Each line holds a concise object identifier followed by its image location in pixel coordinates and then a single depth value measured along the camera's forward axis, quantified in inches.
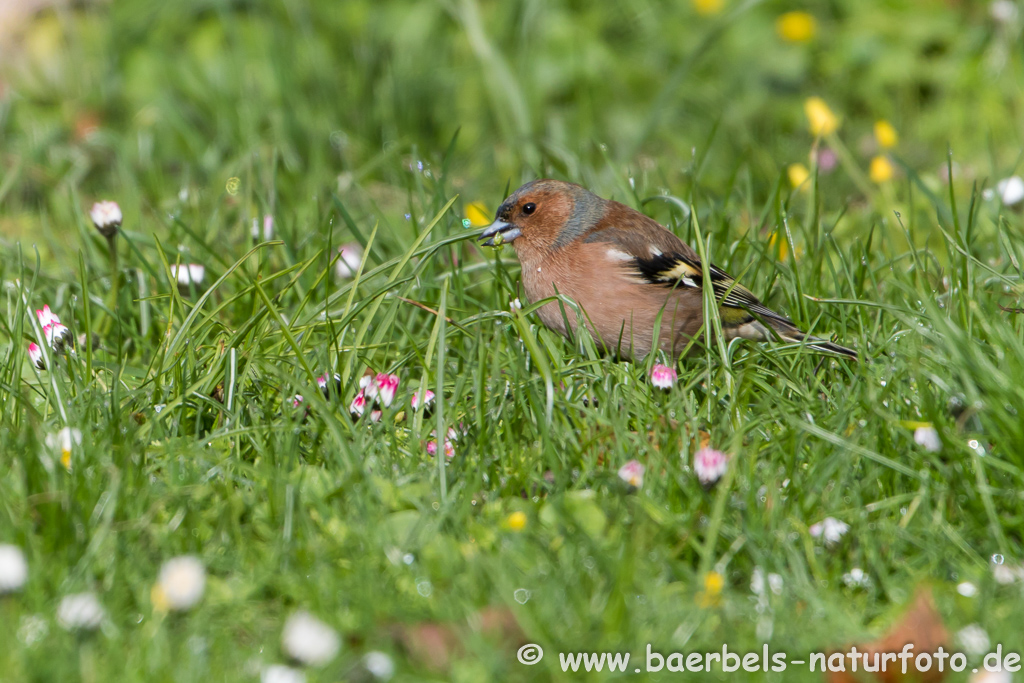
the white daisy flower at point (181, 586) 175.5
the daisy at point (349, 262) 348.2
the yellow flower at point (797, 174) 417.8
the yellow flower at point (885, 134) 437.5
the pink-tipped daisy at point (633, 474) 215.6
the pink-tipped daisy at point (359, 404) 254.2
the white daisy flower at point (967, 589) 192.4
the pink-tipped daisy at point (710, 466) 207.9
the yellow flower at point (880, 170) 403.2
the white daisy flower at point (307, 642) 164.7
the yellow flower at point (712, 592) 187.8
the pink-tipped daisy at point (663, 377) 253.4
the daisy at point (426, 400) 254.6
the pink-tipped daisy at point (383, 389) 253.0
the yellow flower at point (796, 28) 563.2
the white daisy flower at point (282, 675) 165.9
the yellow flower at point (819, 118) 416.8
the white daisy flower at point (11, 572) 179.2
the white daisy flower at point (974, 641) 173.3
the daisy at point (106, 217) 291.4
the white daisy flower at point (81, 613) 173.5
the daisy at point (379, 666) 168.4
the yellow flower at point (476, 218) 380.5
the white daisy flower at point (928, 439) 218.7
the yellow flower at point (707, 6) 570.3
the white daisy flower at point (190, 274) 313.3
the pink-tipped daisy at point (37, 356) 258.8
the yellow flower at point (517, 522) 206.8
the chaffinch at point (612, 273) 298.8
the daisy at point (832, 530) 202.7
